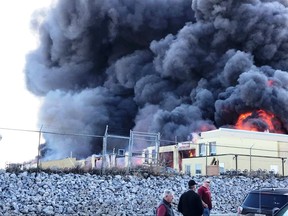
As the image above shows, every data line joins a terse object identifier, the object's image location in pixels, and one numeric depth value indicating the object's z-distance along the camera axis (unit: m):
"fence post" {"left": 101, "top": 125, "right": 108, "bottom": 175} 21.07
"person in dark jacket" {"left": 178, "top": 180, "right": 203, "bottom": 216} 10.31
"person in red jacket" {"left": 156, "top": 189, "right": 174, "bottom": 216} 9.37
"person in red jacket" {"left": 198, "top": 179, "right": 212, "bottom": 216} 14.64
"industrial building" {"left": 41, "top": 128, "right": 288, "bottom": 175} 35.50
